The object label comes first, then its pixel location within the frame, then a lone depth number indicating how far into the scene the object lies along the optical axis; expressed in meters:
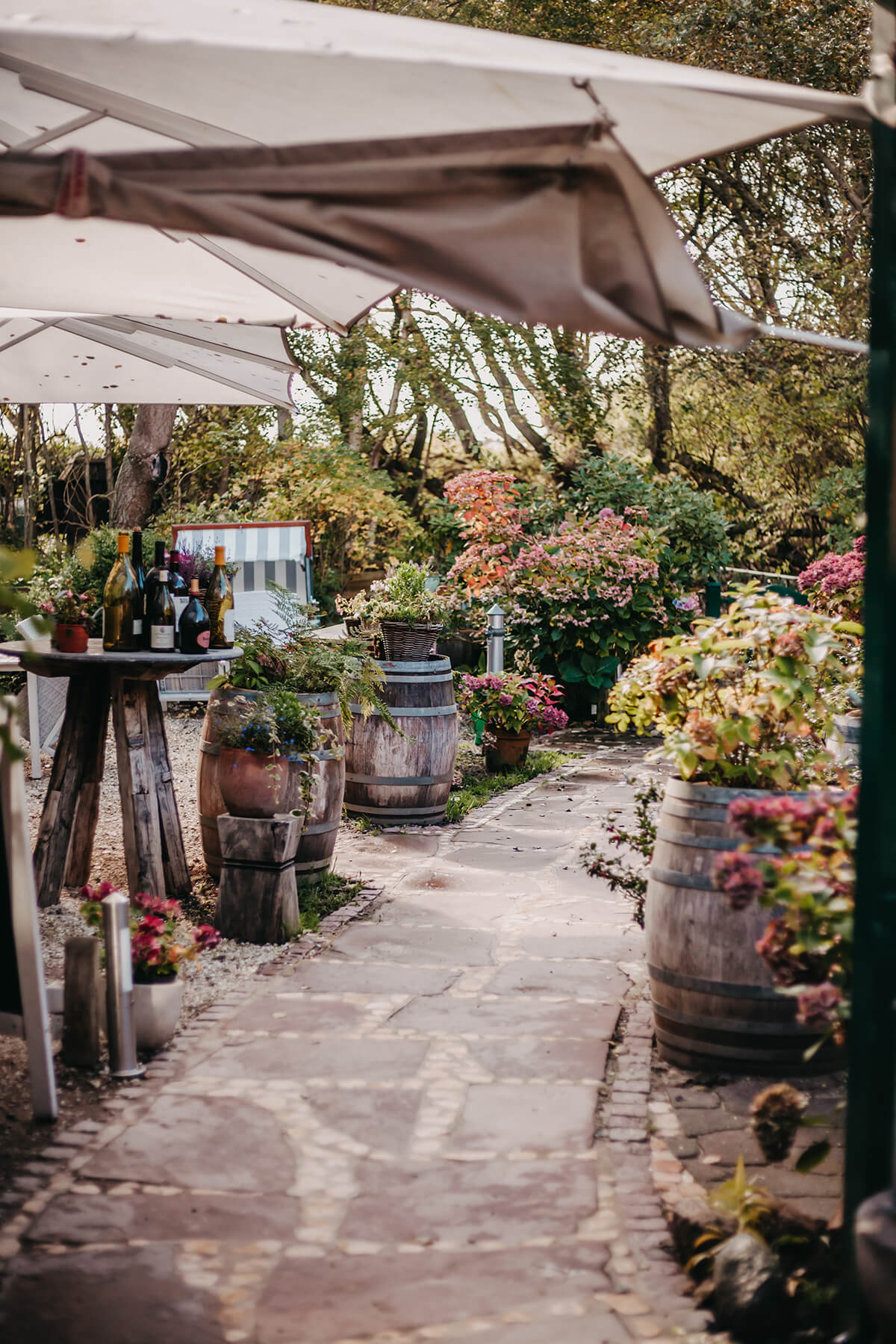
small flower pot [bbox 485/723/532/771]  7.31
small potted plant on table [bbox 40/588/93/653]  4.07
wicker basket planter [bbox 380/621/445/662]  5.70
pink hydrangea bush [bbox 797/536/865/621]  4.91
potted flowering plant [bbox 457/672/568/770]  7.23
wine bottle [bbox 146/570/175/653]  4.06
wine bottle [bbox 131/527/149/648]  4.24
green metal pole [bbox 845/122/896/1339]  1.63
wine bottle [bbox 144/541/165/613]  4.30
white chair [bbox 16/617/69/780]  6.58
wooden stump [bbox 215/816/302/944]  3.91
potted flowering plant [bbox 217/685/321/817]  4.11
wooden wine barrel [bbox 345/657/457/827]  5.68
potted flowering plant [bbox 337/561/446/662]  5.70
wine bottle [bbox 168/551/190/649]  4.25
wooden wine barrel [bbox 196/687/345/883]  4.47
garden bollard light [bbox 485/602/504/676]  8.03
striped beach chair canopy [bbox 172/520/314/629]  9.28
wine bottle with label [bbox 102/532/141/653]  4.17
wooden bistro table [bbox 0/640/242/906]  4.21
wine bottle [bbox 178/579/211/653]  4.12
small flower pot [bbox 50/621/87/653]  4.07
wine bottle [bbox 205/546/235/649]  4.63
